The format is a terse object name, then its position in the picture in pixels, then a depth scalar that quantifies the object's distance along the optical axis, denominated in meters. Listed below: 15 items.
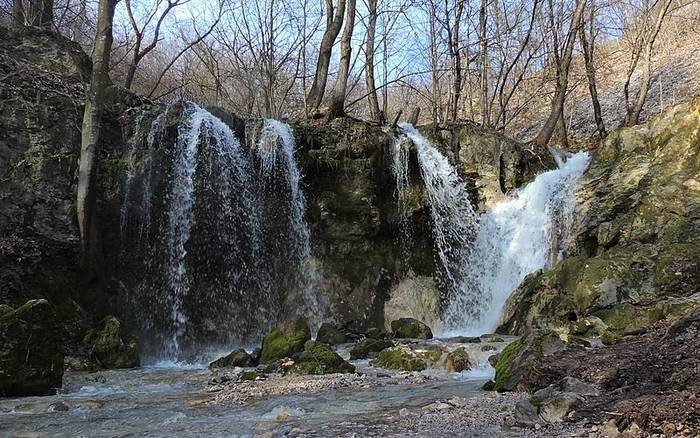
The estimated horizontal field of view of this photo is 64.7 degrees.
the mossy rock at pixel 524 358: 5.41
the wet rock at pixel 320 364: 7.62
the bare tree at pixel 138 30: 18.18
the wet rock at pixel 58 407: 5.69
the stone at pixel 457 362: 7.48
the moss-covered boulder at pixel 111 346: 9.49
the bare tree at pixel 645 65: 17.27
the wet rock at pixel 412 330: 11.89
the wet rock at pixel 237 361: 9.20
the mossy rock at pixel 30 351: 6.47
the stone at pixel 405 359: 7.80
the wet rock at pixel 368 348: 9.41
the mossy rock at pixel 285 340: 9.27
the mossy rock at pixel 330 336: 11.48
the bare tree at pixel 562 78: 17.81
